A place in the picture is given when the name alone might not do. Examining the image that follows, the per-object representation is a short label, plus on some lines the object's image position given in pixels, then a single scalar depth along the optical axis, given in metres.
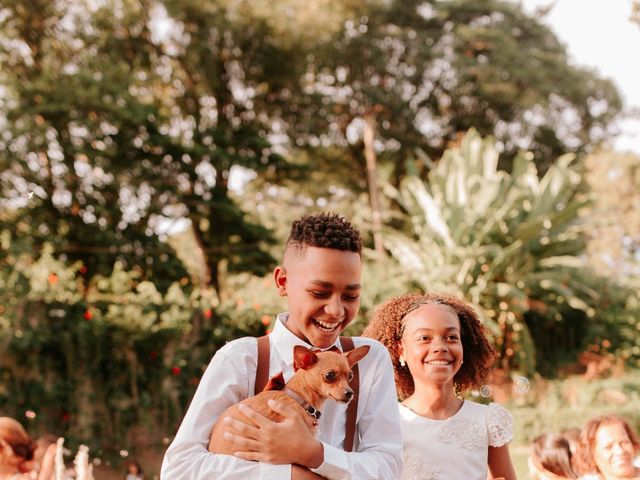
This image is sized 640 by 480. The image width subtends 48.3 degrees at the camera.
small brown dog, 1.53
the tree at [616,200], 25.64
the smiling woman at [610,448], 3.33
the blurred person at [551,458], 4.11
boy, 1.49
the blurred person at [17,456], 4.22
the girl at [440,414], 2.64
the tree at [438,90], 20.66
